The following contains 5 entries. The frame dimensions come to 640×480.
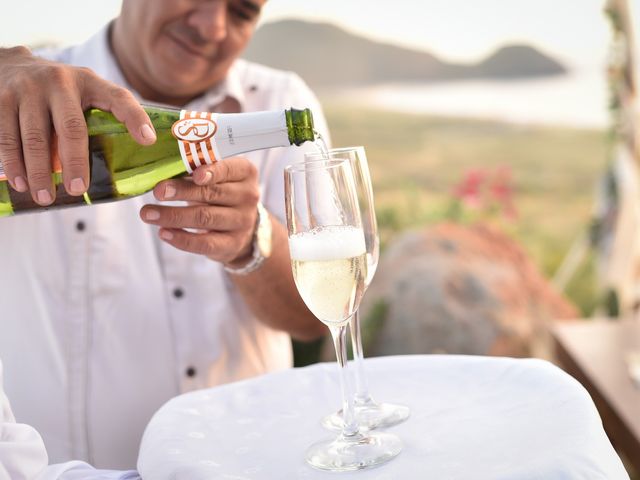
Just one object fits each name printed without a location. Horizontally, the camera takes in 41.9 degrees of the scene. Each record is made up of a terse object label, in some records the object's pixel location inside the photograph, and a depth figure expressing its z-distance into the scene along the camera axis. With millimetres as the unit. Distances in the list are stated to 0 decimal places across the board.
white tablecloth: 943
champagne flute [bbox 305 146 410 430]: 1141
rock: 3838
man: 1833
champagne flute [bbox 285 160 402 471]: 1058
